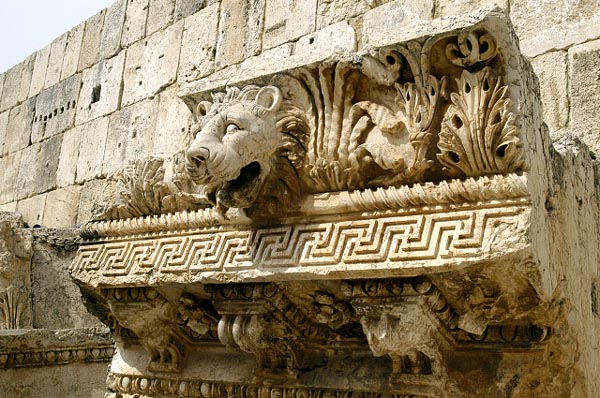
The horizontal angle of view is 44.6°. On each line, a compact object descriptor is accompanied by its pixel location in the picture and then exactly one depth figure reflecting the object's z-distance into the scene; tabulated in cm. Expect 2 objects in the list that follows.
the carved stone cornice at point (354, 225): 184
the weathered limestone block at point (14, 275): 465
